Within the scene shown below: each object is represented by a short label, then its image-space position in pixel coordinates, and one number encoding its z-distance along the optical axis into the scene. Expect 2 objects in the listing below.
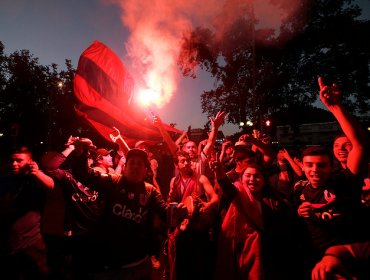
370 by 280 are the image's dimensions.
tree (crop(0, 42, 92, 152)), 29.86
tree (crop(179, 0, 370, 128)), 19.28
